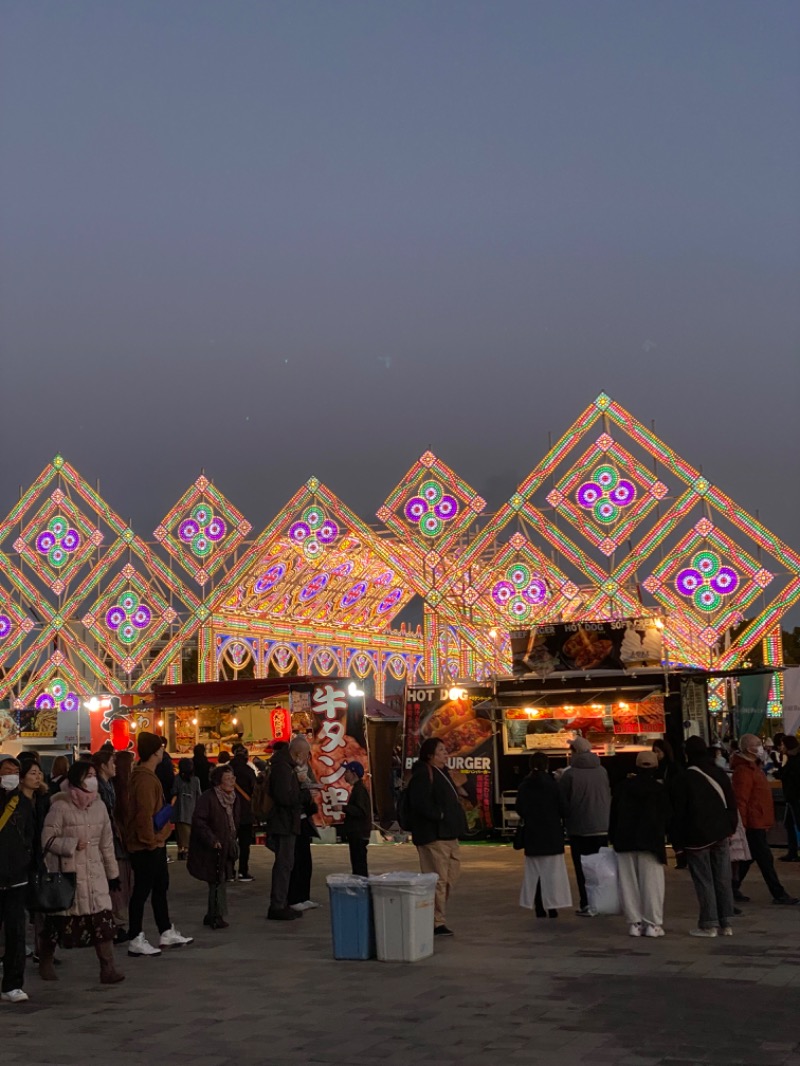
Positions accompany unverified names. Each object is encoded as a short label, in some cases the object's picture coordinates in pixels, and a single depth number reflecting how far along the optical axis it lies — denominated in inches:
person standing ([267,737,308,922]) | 475.8
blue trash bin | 380.2
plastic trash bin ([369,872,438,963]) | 375.2
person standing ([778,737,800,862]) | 568.1
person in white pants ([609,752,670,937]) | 408.5
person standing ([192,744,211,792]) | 698.2
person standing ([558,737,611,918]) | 494.3
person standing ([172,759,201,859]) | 605.0
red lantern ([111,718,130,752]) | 941.2
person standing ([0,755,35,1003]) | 331.9
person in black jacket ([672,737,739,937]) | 403.2
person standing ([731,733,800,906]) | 480.4
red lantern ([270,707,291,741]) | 847.7
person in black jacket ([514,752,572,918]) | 457.1
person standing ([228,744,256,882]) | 615.8
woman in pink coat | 350.9
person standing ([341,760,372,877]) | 504.4
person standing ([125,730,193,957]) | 394.6
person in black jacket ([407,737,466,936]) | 414.3
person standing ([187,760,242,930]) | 443.2
